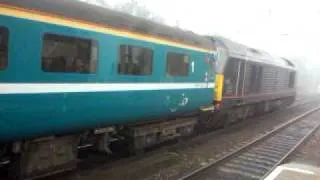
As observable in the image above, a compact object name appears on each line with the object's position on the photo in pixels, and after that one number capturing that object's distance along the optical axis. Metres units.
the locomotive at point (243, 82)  9.69
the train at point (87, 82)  4.40
